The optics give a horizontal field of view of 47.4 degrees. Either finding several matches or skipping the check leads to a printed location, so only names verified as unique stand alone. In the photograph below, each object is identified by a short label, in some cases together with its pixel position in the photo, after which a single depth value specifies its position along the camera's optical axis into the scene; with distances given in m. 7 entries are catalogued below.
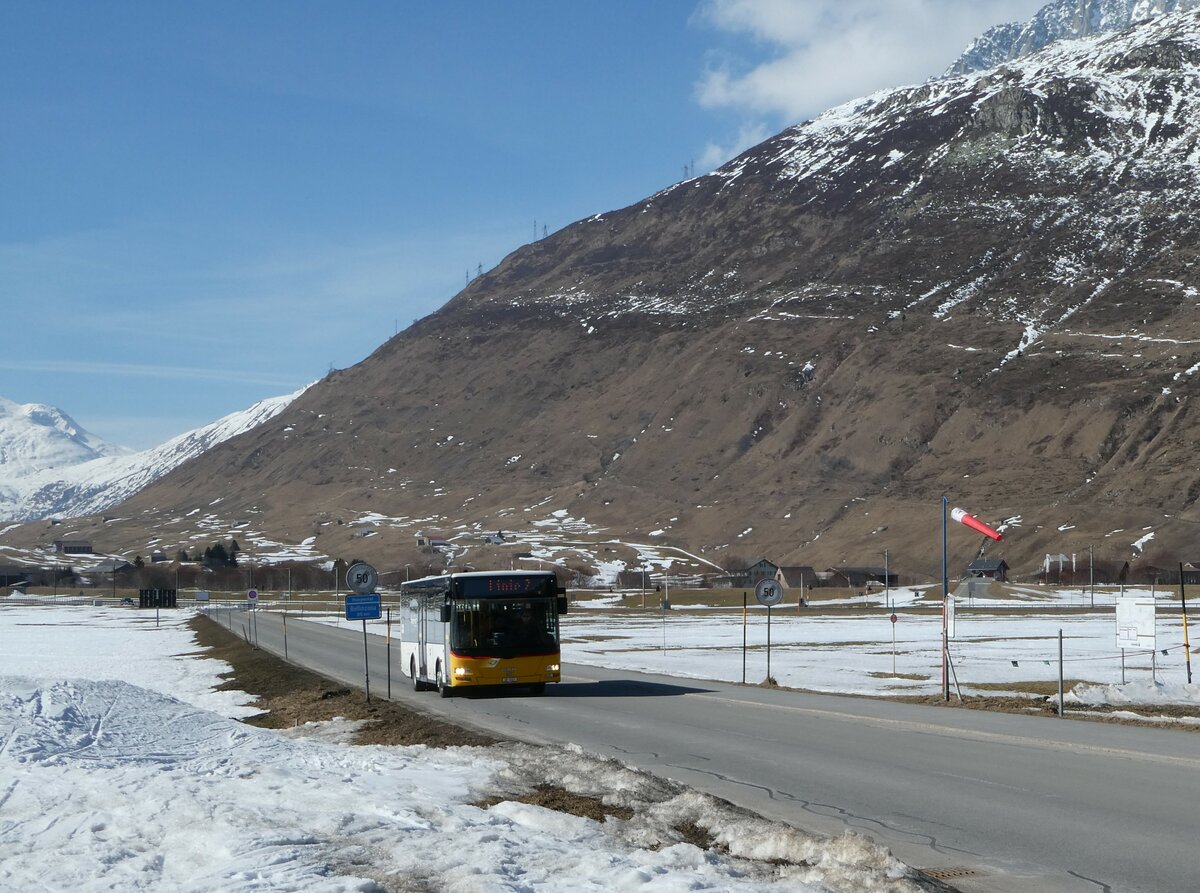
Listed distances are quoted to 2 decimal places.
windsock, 28.29
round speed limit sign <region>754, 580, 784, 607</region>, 35.81
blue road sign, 29.69
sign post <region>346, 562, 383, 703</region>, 27.81
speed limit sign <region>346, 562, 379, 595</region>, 27.60
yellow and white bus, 29.89
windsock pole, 26.80
